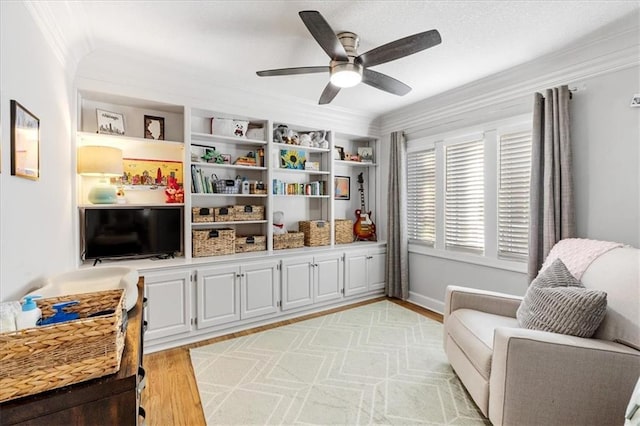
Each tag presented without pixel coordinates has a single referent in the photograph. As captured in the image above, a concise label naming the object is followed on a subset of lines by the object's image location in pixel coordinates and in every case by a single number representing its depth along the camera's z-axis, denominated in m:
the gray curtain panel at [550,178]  2.41
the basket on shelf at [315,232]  3.86
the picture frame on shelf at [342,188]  4.38
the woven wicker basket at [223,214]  3.23
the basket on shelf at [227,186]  3.29
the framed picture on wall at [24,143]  1.32
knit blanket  1.99
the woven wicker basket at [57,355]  0.77
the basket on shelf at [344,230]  4.14
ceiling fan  1.71
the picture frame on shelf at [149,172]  2.94
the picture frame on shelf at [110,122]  2.71
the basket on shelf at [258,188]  3.49
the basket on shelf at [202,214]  3.12
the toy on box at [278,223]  3.71
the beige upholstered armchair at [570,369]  1.47
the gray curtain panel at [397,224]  4.01
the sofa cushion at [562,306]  1.59
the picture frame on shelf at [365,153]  4.47
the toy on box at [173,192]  3.08
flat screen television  2.63
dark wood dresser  0.76
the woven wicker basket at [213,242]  3.08
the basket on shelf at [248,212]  3.35
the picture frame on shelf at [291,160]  3.79
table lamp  2.44
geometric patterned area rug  1.89
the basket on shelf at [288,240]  3.60
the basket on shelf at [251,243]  3.39
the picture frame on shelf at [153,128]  2.98
